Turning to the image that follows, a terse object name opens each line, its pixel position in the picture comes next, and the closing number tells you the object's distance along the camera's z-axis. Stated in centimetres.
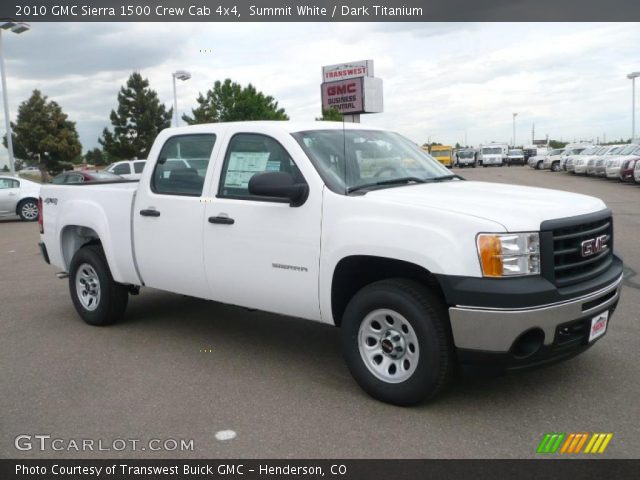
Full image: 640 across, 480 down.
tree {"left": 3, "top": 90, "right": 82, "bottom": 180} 4844
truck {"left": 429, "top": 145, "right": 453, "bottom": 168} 5852
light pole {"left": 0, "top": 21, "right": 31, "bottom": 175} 2327
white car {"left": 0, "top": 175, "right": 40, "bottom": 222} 1938
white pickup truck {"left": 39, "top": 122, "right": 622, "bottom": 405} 379
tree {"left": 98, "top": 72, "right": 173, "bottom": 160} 6050
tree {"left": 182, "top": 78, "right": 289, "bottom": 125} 3338
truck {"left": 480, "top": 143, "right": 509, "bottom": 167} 5841
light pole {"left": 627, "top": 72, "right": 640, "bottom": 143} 4569
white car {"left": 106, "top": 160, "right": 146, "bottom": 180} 2452
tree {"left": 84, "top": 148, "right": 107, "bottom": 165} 8912
